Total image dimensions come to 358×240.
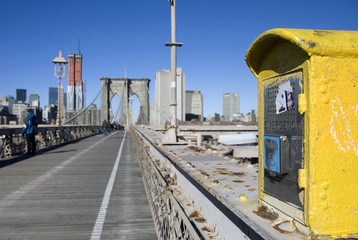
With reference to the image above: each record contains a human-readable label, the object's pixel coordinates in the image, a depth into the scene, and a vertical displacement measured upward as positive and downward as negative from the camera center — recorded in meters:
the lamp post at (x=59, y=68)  19.84 +3.65
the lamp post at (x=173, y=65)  7.00 +1.33
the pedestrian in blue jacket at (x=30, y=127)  12.00 -0.08
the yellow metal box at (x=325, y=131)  1.23 -0.03
